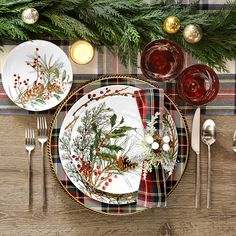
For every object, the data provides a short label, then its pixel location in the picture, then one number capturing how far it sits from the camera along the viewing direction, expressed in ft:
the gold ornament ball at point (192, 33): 4.75
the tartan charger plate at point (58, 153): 4.95
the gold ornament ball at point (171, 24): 4.74
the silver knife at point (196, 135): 4.97
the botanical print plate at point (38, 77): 4.90
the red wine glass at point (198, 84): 4.89
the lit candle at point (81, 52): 4.90
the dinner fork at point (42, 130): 4.95
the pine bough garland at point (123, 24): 4.78
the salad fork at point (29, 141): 4.98
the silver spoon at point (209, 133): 5.00
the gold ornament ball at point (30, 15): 4.70
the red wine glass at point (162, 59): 4.82
